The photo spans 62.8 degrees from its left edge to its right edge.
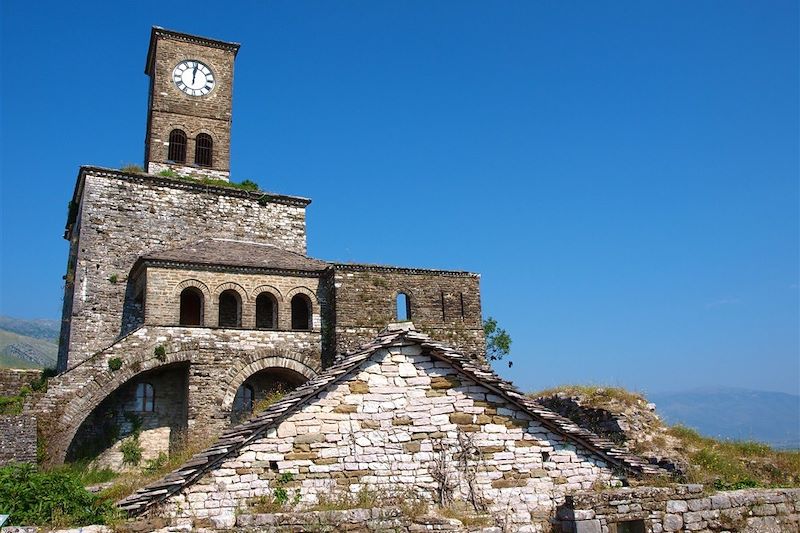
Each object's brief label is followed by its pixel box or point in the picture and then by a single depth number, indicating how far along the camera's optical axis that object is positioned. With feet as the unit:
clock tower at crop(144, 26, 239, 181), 98.37
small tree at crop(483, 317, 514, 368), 101.76
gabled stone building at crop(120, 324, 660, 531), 31.94
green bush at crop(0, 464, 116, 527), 27.50
